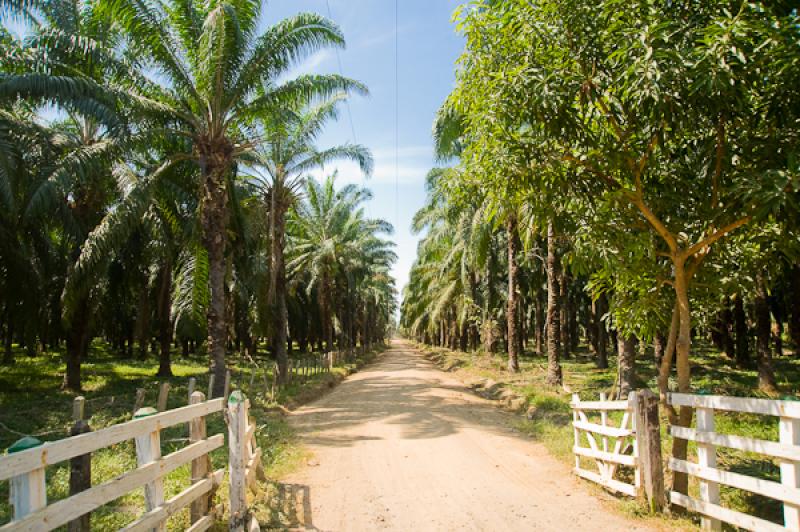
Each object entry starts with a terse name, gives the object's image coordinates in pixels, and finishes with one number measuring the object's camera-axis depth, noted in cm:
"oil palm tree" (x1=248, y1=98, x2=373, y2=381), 1967
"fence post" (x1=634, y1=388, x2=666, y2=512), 655
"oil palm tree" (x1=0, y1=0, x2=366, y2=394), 1323
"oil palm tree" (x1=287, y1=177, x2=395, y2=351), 3061
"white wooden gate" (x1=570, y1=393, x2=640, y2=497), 696
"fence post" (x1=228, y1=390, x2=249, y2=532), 578
